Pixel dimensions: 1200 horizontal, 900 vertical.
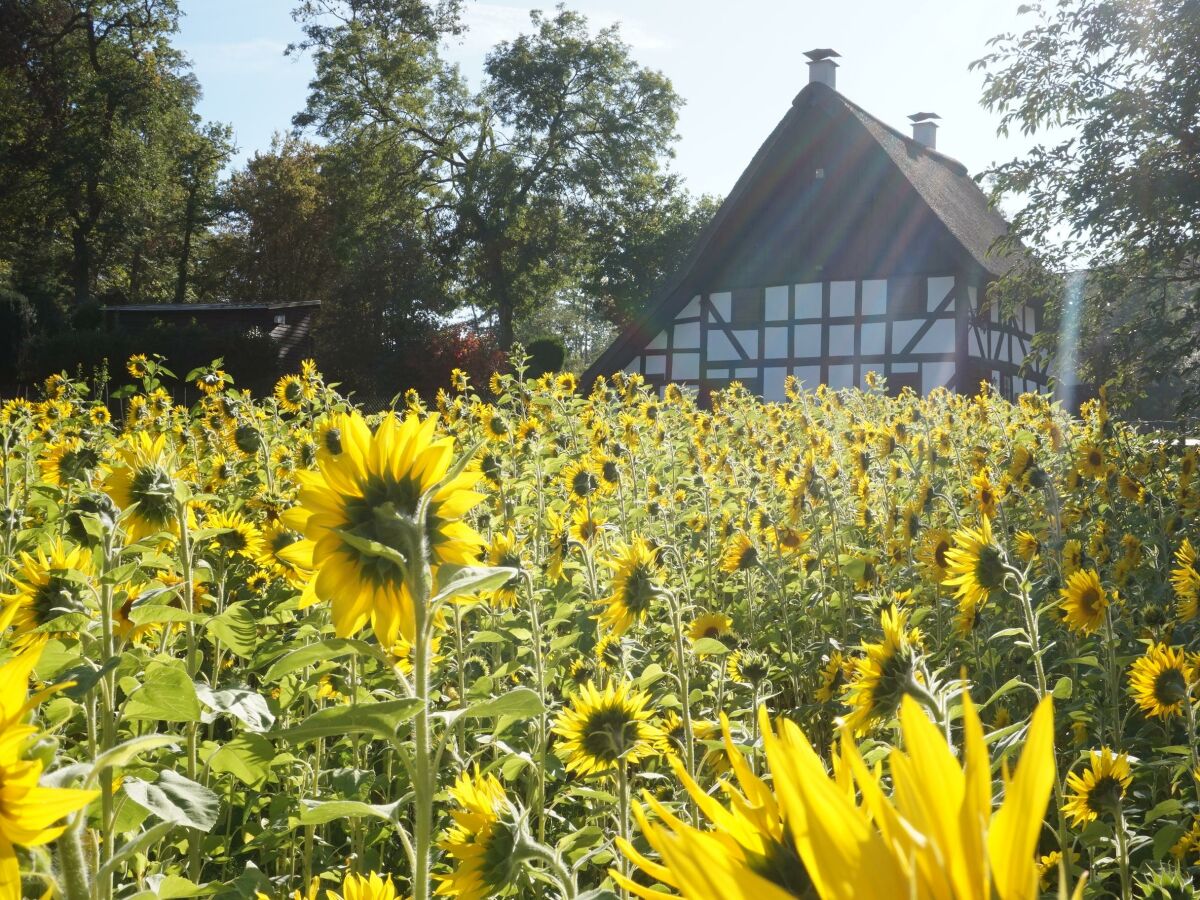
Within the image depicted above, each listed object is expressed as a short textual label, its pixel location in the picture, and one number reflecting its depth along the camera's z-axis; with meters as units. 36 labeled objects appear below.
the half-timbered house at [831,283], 17.67
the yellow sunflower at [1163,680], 2.22
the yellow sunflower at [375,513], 1.07
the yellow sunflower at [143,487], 2.04
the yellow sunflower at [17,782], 0.50
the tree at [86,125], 30.48
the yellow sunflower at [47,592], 1.71
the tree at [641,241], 32.12
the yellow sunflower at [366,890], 1.03
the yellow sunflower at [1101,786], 2.04
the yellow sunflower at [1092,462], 4.92
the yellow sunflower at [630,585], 2.23
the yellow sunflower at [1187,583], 2.92
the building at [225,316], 31.39
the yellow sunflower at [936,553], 3.38
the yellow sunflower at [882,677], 1.58
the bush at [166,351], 23.41
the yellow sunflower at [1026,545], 3.84
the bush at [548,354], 28.52
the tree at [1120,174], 8.09
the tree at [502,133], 30.08
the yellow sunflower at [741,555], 3.73
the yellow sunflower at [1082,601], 2.86
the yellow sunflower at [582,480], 4.23
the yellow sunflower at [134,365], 7.10
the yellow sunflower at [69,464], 3.80
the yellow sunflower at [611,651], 2.36
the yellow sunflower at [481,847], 1.28
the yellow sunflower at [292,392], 6.17
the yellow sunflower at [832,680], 2.83
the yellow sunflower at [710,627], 2.85
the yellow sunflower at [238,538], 2.84
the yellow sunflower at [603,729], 1.67
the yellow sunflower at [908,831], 0.31
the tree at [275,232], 38.25
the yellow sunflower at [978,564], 2.19
